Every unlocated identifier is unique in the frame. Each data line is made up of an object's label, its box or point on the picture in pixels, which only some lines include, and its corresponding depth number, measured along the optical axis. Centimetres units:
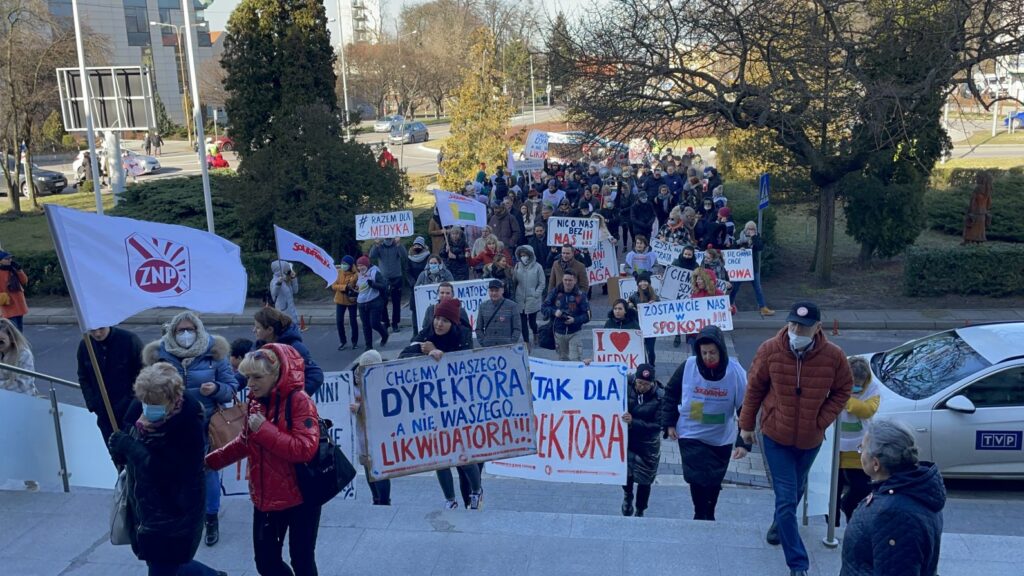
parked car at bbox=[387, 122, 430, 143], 5394
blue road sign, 1606
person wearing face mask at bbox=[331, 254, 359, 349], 1394
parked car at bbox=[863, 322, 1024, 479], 802
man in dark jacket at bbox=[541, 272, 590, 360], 1141
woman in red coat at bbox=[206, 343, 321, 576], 445
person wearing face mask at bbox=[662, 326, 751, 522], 644
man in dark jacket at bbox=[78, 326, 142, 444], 653
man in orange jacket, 536
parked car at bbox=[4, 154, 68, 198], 3697
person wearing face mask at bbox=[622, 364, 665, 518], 714
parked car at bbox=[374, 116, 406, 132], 6138
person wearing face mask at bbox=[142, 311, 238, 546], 634
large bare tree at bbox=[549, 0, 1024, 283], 1499
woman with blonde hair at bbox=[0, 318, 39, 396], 760
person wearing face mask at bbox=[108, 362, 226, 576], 427
